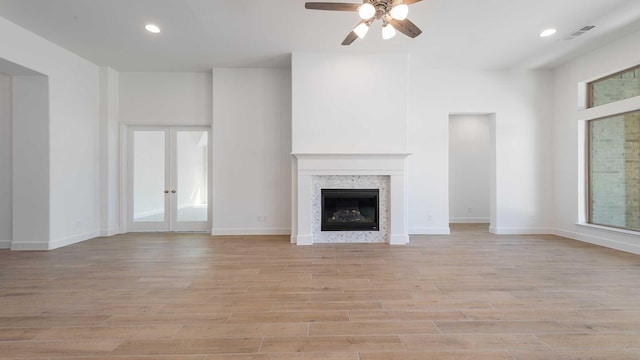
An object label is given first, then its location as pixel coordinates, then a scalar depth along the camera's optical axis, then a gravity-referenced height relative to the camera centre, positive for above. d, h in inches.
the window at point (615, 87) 166.2 +56.0
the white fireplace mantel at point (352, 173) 186.1 +2.9
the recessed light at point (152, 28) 156.0 +82.9
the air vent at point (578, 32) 156.4 +82.2
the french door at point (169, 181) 230.4 -2.6
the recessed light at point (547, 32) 159.9 +82.4
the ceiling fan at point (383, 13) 103.6 +63.7
